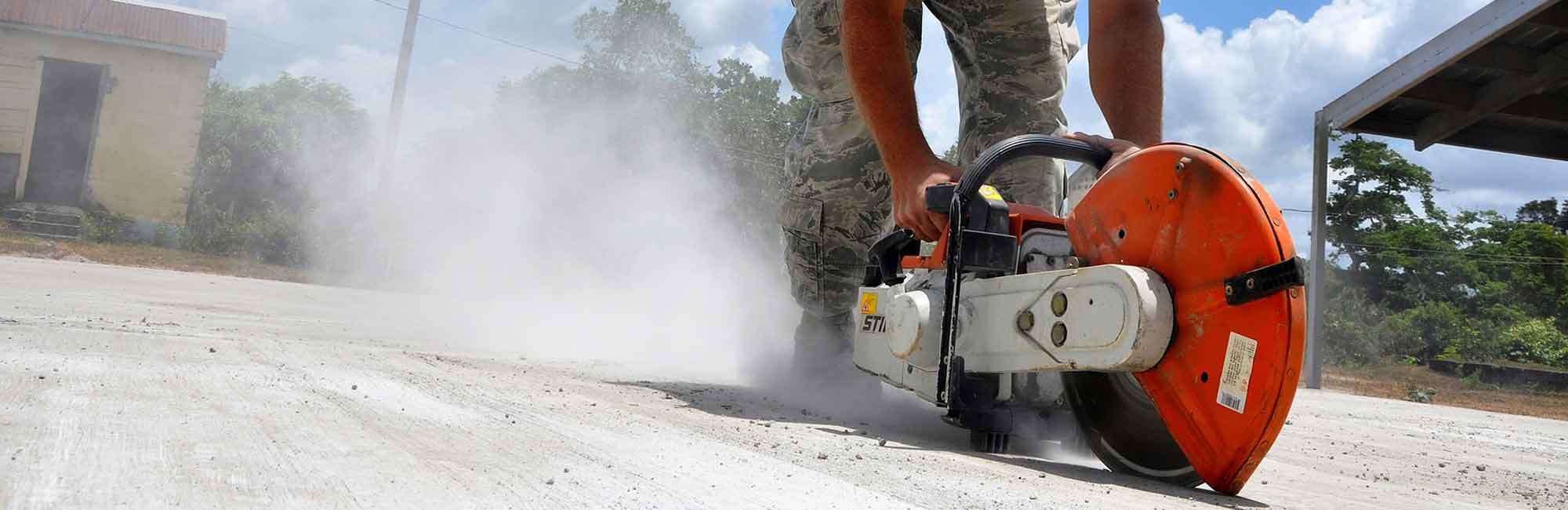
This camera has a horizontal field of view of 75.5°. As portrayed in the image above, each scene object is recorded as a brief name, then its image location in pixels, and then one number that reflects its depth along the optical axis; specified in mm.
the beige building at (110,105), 16312
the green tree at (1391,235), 25688
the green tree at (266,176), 18375
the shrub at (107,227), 16094
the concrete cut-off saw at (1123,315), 1545
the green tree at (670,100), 20778
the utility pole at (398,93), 17438
